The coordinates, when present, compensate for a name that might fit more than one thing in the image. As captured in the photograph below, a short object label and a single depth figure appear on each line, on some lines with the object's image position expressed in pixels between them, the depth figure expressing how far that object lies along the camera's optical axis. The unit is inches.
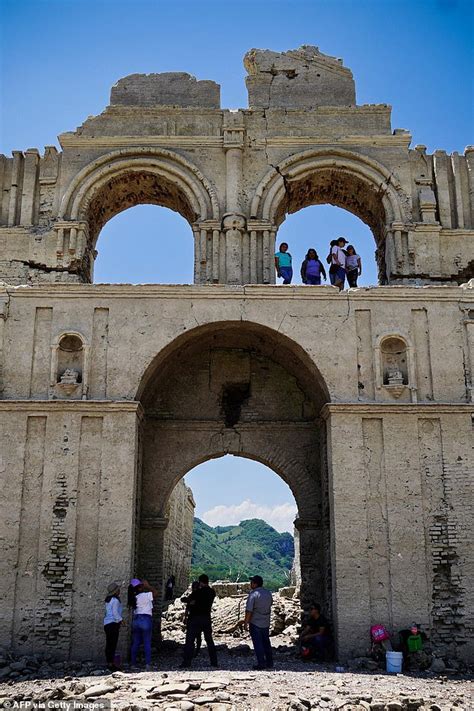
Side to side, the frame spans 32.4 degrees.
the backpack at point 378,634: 464.4
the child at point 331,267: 612.1
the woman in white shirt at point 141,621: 456.1
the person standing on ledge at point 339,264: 609.3
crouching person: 495.2
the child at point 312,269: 603.8
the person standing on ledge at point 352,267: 616.4
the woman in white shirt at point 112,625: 440.1
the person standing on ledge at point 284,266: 600.4
